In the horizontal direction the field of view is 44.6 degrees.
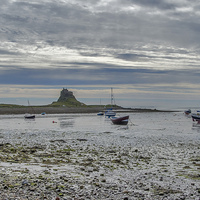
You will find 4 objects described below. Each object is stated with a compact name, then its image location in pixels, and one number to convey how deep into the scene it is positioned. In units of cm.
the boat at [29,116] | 8588
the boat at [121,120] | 5953
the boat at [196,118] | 6351
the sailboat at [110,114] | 10046
